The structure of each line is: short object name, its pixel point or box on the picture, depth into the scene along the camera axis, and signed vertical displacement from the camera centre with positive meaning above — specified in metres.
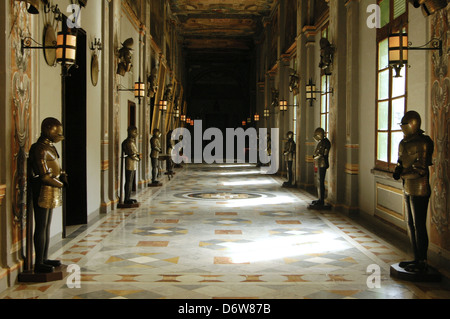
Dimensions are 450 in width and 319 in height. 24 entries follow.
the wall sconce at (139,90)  11.30 +1.22
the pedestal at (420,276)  5.11 -1.45
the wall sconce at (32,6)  4.85 +1.42
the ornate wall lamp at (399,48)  5.55 +1.07
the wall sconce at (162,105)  16.95 +1.29
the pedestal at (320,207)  10.36 -1.43
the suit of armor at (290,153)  14.30 -0.37
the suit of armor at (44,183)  4.85 -0.42
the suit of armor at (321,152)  10.07 -0.24
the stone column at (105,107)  9.59 +0.72
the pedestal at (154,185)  15.12 -1.37
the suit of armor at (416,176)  5.06 -0.38
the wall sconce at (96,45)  8.85 +1.82
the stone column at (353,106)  9.64 +0.70
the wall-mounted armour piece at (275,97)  19.50 +1.82
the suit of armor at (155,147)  14.58 -0.17
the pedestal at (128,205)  10.48 -1.40
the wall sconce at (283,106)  16.45 +1.20
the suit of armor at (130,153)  10.17 -0.24
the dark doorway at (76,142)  8.39 +0.00
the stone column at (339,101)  10.09 +0.83
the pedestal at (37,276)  4.98 -1.40
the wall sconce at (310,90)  11.71 +1.23
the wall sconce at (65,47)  5.45 +1.08
